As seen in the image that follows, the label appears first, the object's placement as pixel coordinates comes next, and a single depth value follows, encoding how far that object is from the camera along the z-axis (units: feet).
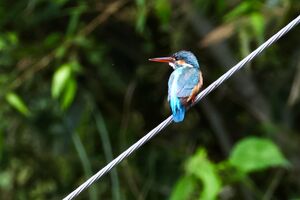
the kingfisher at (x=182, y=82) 23.71
